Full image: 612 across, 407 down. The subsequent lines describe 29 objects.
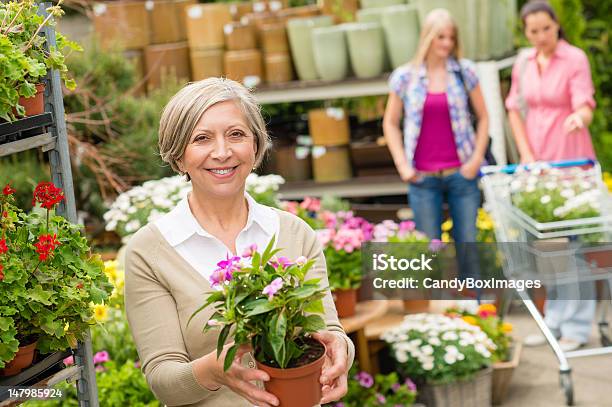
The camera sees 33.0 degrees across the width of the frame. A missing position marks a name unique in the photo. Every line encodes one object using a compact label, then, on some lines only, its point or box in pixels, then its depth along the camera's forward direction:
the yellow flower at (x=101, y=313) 3.67
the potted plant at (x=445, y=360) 3.95
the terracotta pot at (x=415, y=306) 4.48
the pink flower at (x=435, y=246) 4.25
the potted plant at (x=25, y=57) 1.95
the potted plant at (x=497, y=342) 4.27
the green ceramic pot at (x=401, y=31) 5.89
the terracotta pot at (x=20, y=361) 2.01
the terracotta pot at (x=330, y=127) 6.18
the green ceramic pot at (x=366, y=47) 5.96
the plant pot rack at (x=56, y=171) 2.07
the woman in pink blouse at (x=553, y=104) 4.71
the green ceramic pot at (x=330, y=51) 5.99
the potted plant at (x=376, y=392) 3.88
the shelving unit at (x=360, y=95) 6.02
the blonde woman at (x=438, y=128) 4.82
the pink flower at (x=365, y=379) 3.92
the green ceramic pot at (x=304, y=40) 6.12
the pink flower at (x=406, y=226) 4.28
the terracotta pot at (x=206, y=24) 6.20
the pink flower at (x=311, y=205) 4.30
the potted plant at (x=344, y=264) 3.87
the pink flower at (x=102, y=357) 3.60
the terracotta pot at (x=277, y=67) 6.21
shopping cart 4.15
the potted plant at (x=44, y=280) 1.96
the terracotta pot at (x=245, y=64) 6.16
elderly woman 2.06
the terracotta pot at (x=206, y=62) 6.23
